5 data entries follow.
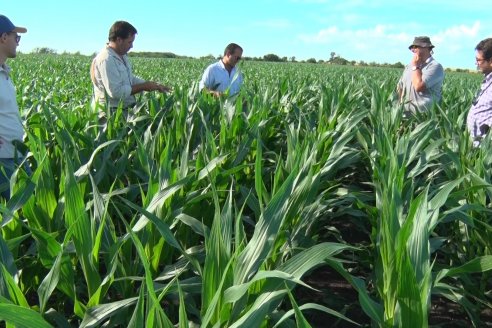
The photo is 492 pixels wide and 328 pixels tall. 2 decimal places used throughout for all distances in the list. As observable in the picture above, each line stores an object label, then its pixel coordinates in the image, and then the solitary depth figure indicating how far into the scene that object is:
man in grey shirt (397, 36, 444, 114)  4.67
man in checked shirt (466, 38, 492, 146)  3.75
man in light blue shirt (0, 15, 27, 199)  2.78
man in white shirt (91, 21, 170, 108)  3.96
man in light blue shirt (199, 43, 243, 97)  5.21
